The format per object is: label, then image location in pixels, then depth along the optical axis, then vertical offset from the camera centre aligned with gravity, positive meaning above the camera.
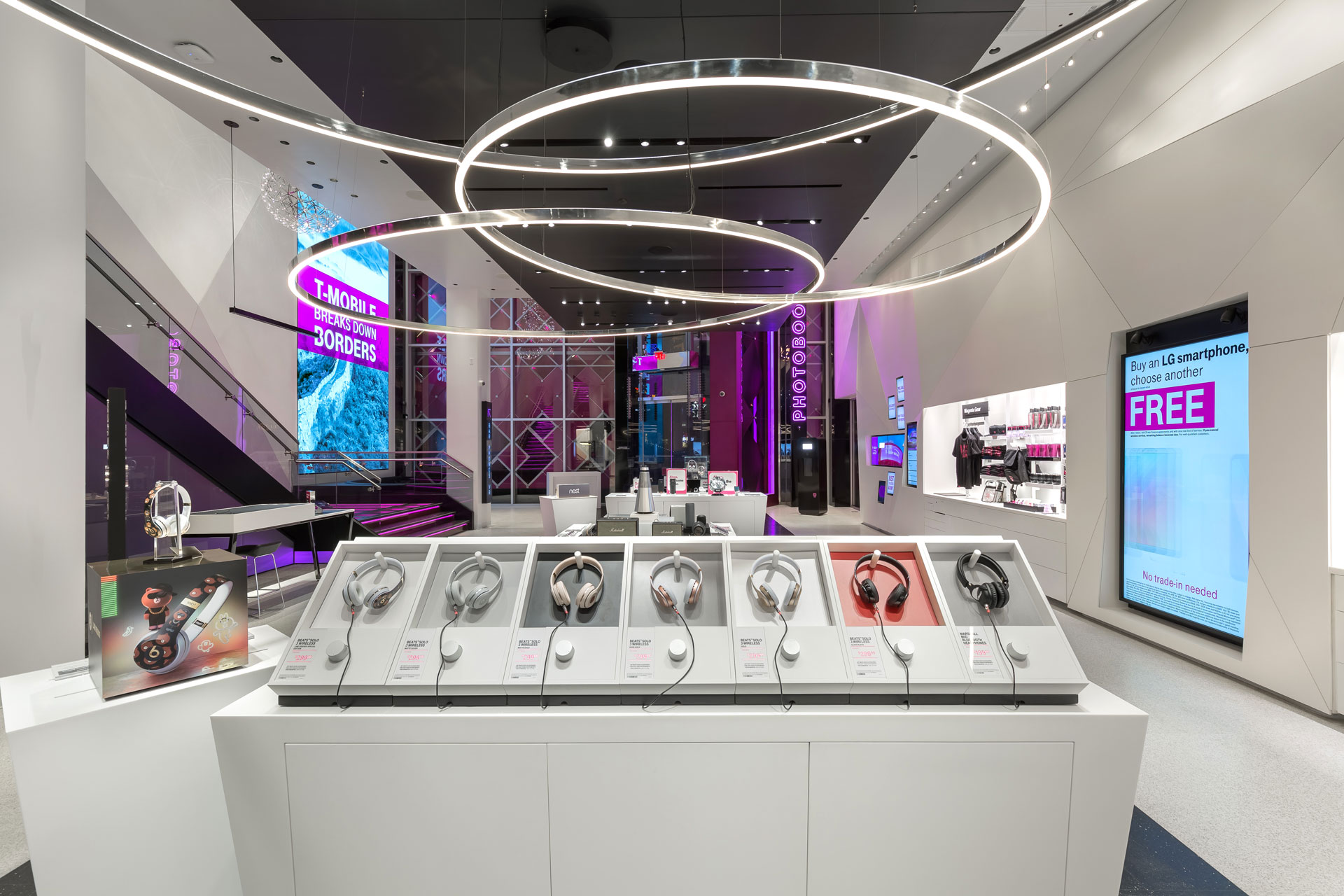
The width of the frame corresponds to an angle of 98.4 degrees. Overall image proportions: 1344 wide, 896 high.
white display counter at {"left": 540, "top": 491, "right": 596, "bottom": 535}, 7.69 -0.88
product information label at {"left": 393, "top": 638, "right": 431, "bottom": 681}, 1.73 -0.64
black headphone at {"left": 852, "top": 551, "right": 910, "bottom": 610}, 1.86 -0.47
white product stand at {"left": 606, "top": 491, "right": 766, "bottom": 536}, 7.43 -0.79
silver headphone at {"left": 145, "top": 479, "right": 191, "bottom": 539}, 2.04 -0.25
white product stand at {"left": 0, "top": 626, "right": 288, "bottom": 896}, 1.64 -1.01
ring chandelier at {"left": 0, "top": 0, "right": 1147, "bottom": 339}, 1.96 +1.42
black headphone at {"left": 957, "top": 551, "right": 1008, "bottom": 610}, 1.86 -0.46
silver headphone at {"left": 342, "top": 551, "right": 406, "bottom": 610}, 1.87 -0.48
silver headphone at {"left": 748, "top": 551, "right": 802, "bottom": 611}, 1.84 -0.45
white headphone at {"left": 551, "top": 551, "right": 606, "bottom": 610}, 1.85 -0.47
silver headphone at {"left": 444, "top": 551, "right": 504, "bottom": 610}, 1.87 -0.47
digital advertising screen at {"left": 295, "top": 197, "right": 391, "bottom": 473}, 11.43 +1.92
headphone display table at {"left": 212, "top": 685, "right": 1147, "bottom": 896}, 1.64 -0.99
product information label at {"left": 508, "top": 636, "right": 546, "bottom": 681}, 1.71 -0.64
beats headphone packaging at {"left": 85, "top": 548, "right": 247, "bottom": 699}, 1.79 -0.56
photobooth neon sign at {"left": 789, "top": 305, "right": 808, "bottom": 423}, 14.84 +2.00
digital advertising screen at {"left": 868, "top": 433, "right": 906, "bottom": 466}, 10.64 -0.07
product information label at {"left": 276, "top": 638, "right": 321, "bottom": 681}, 1.73 -0.64
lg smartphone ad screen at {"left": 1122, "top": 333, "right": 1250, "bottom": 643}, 4.12 -0.28
